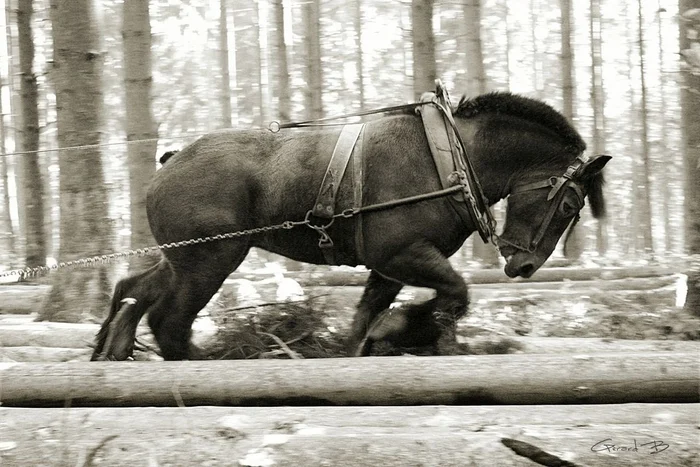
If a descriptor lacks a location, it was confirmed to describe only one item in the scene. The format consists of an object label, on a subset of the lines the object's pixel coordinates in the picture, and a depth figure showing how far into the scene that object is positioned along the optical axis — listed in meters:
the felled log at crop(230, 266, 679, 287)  9.36
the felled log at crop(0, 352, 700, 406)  3.55
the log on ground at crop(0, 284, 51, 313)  8.95
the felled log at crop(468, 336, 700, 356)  4.46
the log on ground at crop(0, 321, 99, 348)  5.63
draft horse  4.70
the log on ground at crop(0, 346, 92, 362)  5.12
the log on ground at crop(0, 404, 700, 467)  2.94
